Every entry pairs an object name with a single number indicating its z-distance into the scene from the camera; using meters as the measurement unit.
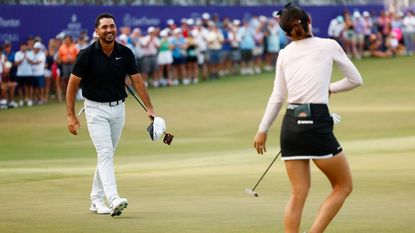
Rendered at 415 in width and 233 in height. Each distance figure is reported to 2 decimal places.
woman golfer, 19.47
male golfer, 26.02
